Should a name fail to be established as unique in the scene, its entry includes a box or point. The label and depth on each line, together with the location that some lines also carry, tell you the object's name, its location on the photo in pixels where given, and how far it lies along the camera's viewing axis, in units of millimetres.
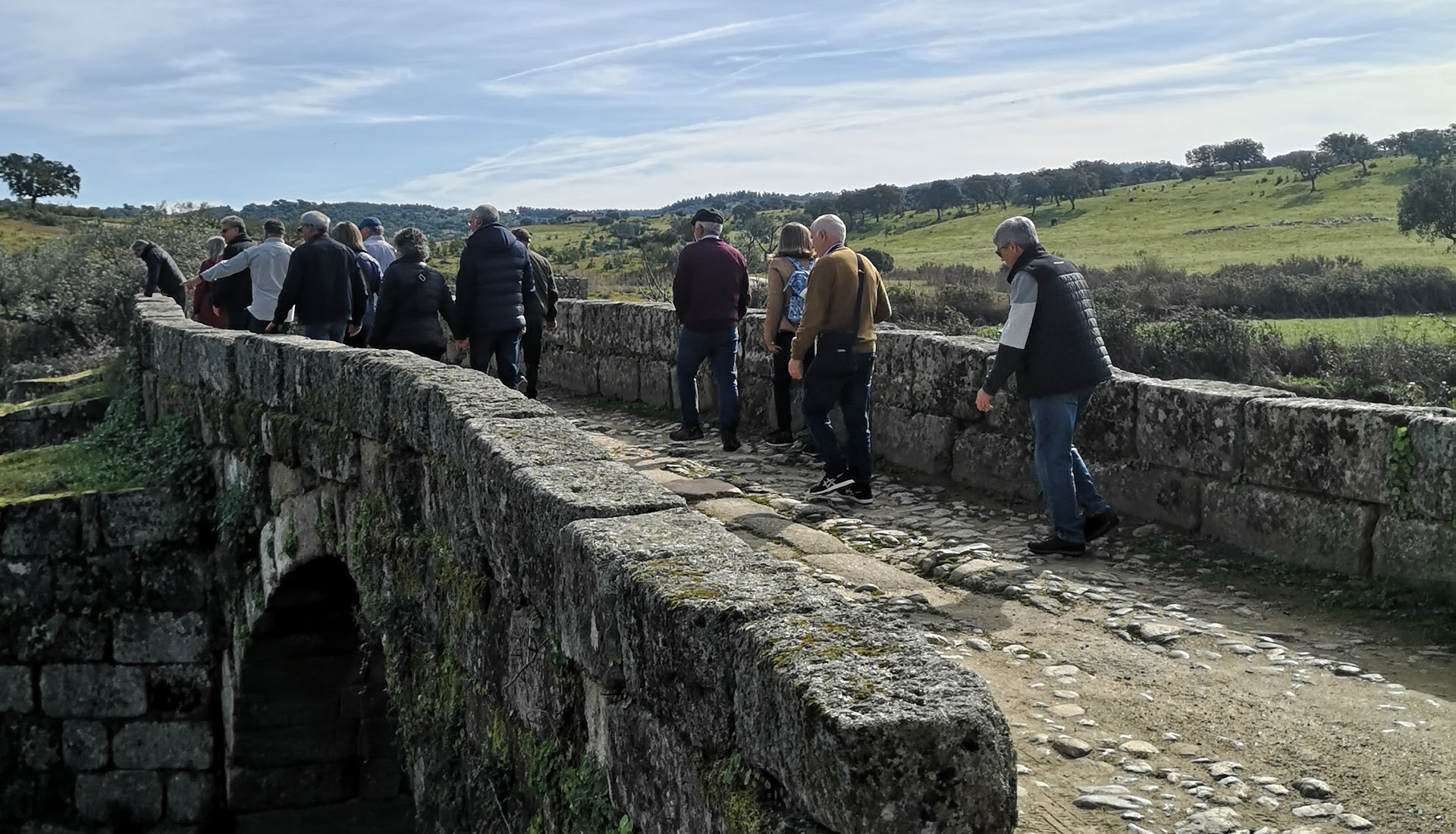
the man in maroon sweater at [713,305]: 9438
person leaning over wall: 15875
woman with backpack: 8930
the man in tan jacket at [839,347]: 7711
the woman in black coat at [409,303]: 8938
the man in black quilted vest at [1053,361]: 6414
